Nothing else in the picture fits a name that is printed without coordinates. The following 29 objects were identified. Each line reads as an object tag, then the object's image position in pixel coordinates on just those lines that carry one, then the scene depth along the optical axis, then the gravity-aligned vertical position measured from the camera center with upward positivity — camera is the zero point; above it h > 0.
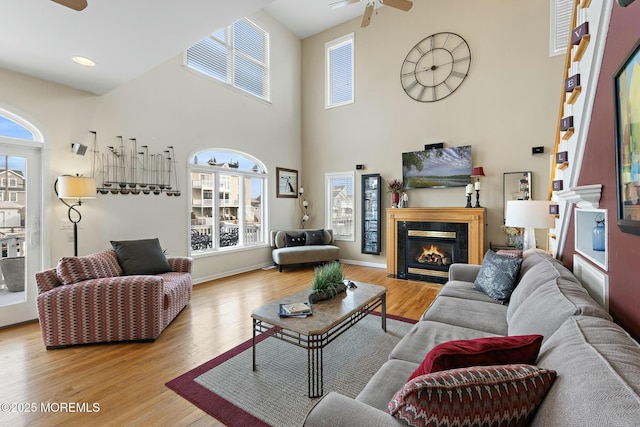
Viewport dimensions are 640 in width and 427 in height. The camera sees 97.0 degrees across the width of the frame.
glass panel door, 3.14 -0.17
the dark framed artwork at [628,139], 1.17 +0.31
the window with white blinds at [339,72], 6.57 +3.32
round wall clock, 5.27 +2.78
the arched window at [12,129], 3.13 +0.98
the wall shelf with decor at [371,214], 6.05 -0.06
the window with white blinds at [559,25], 4.44 +2.90
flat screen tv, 5.17 +0.82
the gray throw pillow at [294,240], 6.18 -0.61
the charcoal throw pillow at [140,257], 3.35 -0.53
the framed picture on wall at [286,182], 6.57 +0.72
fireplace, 4.65 -0.21
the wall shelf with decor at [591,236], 1.73 -0.20
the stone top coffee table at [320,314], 1.95 -0.79
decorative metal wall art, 3.81 +0.65
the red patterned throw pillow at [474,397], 0.80 -0.54
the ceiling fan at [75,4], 1.72 +1.30
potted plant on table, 2.51 -0.67
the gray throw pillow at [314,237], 6.32 -0.56
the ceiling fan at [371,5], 3.55 +2.71
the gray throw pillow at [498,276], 2.51 -0.62
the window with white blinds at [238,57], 5.12 +3.08
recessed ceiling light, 2.82 +1.56
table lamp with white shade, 2.94 -0.06
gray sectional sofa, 0.71 -0.52
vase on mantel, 5.70 +0.24
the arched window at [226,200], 5.06 +0.26
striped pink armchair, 2.59 -0.85
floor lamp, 3.15 +0.30
